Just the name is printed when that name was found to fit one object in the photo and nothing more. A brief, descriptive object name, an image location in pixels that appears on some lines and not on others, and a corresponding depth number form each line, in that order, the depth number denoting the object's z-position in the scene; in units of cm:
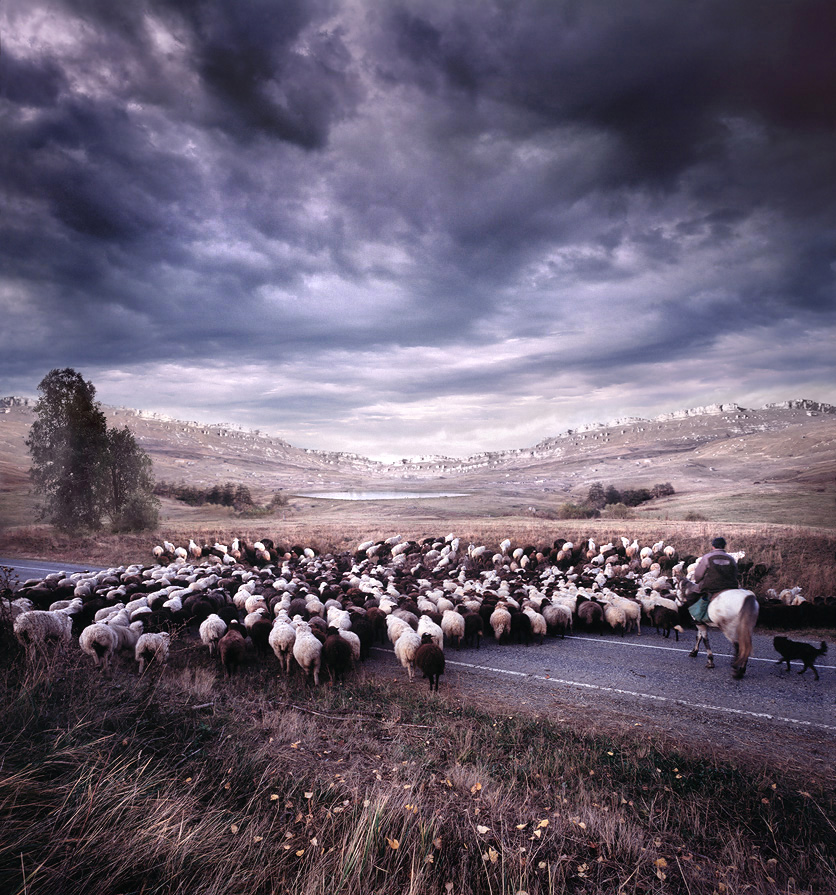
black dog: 934
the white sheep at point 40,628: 743
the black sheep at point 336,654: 953
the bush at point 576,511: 3612
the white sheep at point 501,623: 1244
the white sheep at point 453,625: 1195
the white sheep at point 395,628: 1121
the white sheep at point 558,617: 1302
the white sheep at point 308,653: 919
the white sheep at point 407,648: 968
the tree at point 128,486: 2778
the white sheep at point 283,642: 962
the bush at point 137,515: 2778
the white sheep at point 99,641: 902
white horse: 895
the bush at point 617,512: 3336
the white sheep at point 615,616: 1299
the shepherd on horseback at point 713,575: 973
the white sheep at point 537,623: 1259
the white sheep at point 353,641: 1016
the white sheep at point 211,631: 1046
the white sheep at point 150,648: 903
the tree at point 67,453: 2623
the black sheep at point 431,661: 902
